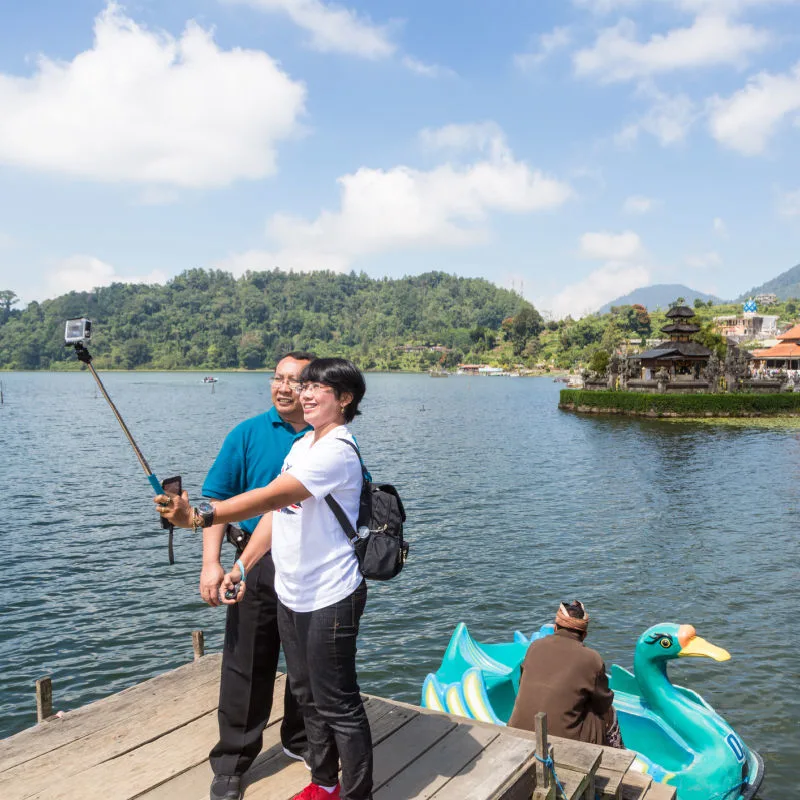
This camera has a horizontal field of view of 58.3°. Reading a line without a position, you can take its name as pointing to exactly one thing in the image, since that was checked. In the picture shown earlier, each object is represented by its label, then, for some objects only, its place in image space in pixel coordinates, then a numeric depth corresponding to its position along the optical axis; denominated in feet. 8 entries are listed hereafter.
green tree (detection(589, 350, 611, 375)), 255.09
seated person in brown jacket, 17.72
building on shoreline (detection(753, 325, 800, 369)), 300.77
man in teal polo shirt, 13.42
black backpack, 11.82
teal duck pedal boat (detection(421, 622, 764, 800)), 22.21
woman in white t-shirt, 11.71
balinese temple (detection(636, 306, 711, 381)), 192.24
